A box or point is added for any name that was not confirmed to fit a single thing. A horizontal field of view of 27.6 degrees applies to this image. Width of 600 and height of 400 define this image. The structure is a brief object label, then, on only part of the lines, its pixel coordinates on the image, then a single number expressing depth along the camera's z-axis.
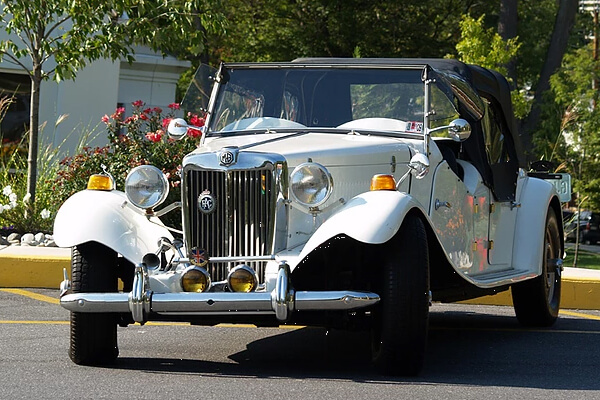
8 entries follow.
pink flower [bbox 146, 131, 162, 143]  14.00
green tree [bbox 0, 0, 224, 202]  14.65
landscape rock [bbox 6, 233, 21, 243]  13.91
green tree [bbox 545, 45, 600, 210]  21.39
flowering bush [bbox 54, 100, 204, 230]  13.76
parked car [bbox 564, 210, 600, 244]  36.88
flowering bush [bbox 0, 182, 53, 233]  14.49
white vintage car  6.63
